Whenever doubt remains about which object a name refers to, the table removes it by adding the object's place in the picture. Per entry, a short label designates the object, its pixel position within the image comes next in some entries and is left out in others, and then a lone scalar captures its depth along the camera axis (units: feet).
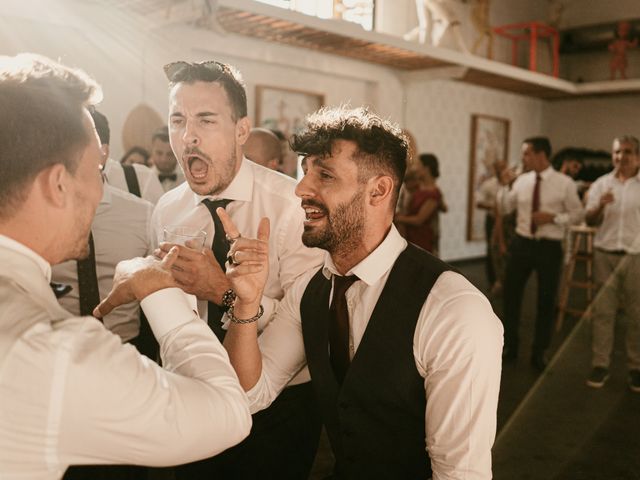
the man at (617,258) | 13.82
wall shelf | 16.97
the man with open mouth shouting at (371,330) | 4.43
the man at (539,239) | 15.06
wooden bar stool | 18.52
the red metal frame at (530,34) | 31.94
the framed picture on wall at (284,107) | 21.97
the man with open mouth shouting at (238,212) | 6.01
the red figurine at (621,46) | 32.99
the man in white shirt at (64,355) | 2.64
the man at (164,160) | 14.12
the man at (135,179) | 9.00
